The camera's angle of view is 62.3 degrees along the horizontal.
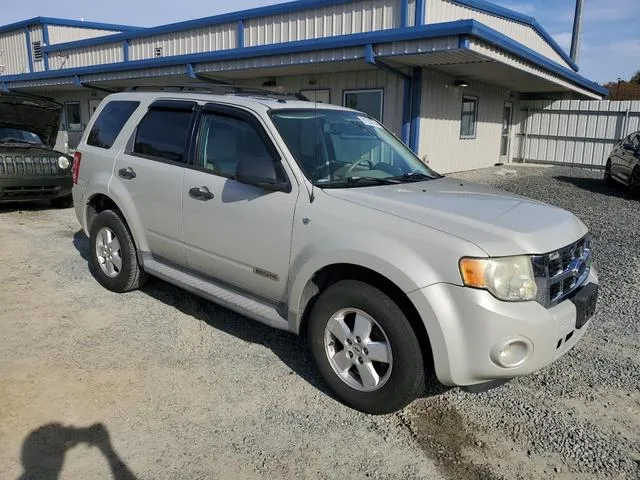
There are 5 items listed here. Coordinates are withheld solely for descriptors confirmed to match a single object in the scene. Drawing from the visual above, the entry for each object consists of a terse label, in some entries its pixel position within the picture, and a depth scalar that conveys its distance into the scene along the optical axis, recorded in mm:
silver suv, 2799
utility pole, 26562
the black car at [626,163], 12039
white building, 11211
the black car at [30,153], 8641
